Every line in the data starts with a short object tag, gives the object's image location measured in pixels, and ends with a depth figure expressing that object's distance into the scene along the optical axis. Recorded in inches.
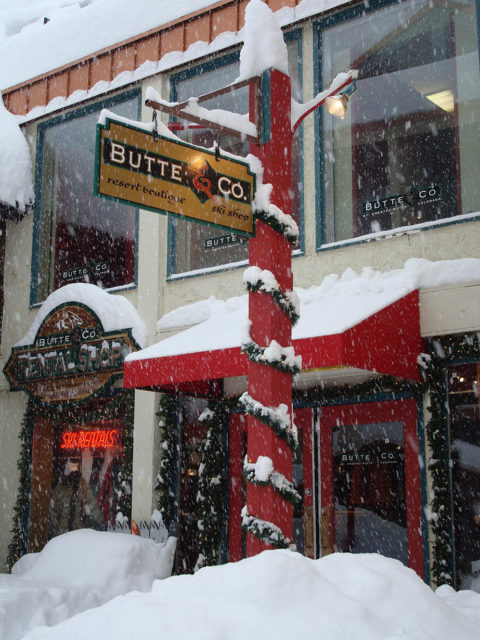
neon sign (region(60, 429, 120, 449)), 402.3
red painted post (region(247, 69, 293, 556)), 177.8
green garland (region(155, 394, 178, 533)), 354.0
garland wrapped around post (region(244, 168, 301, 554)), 175.3
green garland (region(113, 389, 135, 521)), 368.5
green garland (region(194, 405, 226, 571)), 336.5
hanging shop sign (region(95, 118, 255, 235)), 173.5
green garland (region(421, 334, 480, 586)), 268.8
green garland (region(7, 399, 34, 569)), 413.7
